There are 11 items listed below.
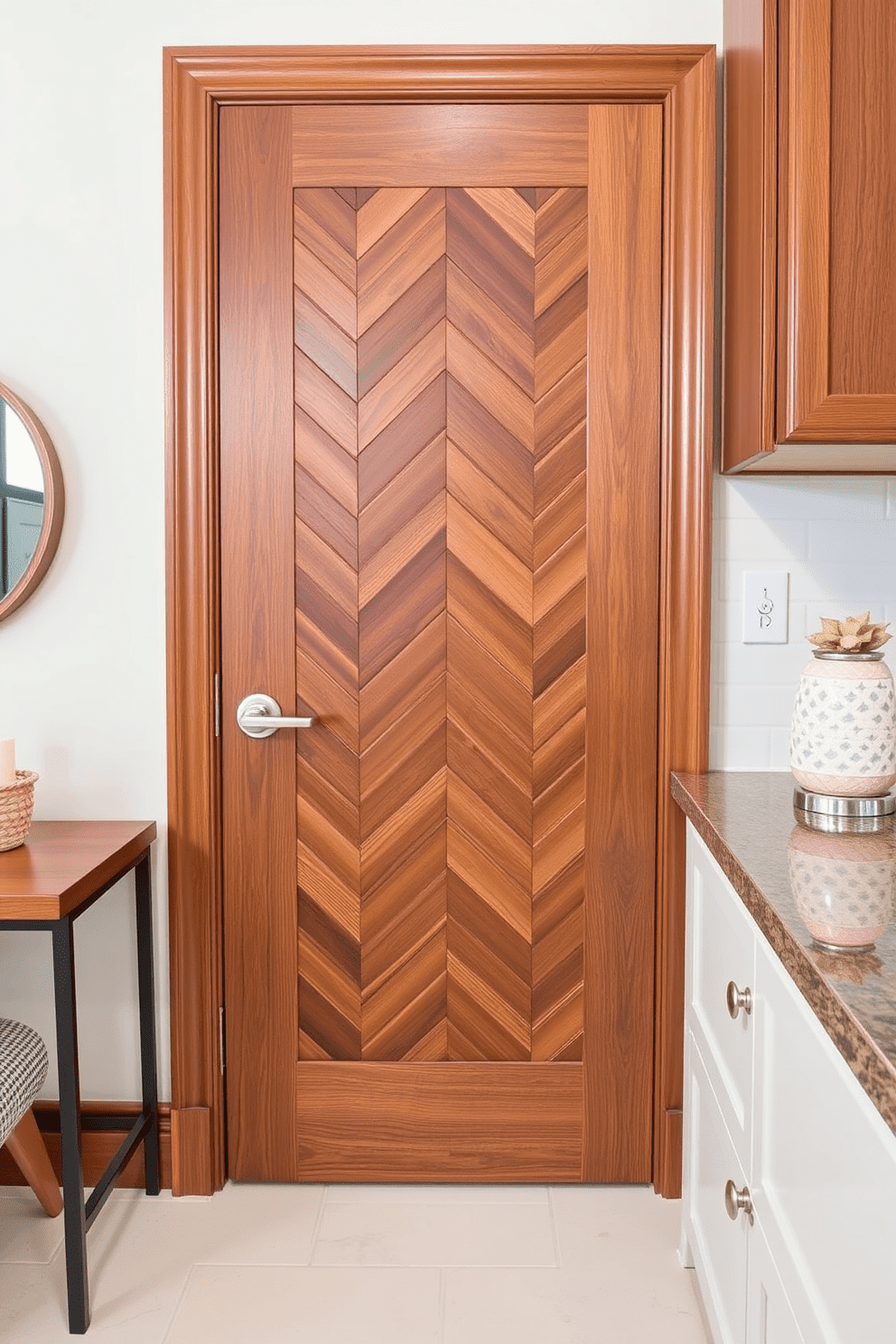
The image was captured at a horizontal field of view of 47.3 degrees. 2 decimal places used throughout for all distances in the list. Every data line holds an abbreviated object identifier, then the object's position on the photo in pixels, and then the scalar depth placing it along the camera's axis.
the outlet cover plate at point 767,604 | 1.99
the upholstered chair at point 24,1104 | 1.69
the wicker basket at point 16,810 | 1.80
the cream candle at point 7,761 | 1.80
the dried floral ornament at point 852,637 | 1.58
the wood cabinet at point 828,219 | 1.48
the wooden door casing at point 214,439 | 1.90
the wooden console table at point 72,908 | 1.60
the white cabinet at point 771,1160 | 0.86
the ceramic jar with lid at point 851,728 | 1.54
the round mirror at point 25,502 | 1.97
